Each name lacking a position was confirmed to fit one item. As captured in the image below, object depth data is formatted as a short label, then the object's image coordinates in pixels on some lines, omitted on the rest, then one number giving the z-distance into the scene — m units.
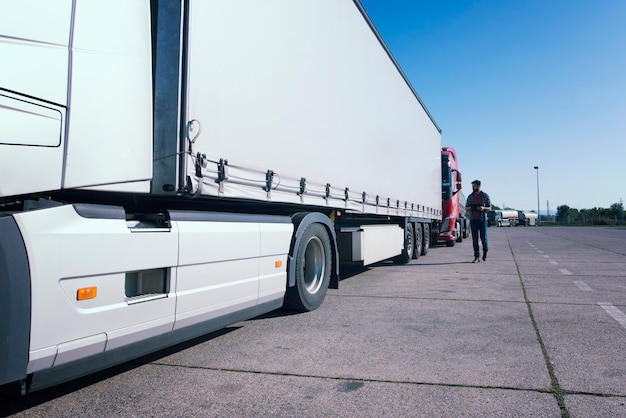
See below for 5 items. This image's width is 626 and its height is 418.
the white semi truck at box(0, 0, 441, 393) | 2.41
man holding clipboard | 11.34
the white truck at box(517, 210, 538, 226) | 76.12
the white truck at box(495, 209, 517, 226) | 70.31
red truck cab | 16.02
